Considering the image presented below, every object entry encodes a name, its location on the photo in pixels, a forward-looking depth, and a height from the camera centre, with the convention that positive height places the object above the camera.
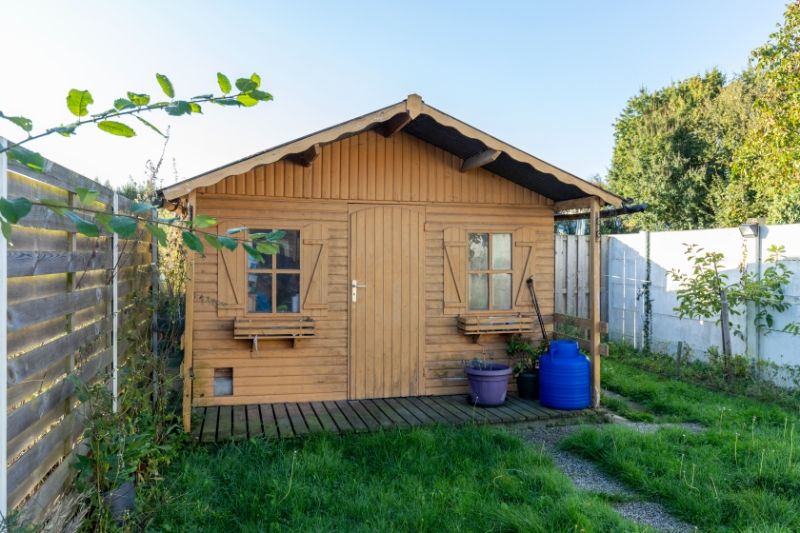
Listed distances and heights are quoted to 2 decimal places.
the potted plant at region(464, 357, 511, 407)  5.95 -1.20
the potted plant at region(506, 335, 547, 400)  6.39 -1.09
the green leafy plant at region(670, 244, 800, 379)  6.91 -0.32
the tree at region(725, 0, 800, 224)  8.56 +2.09
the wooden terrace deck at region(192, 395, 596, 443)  5.19 -1.43
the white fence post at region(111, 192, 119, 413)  3.90 -0.32
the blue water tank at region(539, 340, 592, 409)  5.98 -1.13
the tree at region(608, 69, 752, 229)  16.53 +3.29
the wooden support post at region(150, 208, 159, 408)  5.25 -0.26
